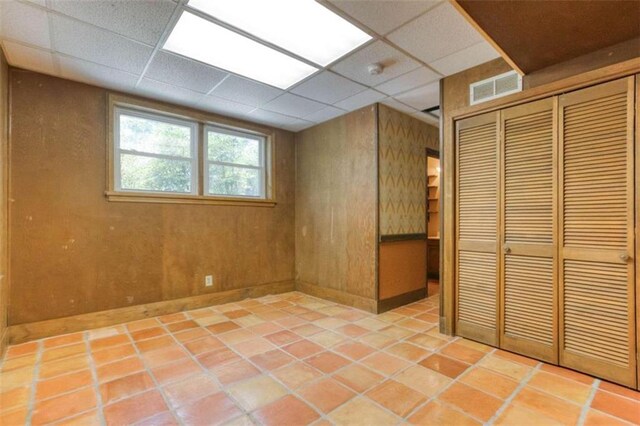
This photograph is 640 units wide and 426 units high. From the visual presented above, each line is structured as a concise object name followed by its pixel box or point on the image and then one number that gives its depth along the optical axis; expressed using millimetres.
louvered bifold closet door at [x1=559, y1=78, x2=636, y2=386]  2012
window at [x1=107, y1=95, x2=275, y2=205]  3498
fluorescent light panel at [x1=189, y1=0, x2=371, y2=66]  2070
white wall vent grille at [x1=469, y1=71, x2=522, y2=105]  2622
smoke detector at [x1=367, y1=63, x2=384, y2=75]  2796
